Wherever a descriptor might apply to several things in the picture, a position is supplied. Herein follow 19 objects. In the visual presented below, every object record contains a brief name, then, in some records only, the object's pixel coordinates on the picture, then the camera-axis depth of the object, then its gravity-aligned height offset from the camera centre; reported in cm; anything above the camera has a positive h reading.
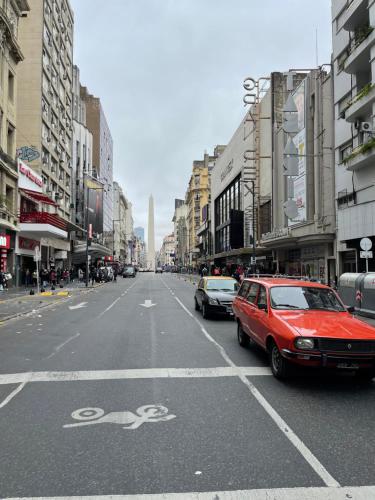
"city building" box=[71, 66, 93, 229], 5929 +1672
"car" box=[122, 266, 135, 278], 6906 -139
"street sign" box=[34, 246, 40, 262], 2441 +74
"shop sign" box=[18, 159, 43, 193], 3247 +761
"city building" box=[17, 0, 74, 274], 3934 +1747
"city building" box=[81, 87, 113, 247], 8625 +2765
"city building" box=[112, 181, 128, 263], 12000 +1398
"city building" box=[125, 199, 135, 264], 16600 +1329
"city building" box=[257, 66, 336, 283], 2703 +613
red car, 584 -102
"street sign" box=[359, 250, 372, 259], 1588 +41
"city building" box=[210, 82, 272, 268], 4228 +1081
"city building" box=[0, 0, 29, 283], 2831 +999
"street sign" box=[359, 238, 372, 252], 1579 +81
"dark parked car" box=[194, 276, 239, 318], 1415 -110
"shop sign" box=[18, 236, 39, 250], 3331 +193
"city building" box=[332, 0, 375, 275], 2108 +825
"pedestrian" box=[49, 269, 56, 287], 3316 -86
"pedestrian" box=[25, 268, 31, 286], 3377 -95
